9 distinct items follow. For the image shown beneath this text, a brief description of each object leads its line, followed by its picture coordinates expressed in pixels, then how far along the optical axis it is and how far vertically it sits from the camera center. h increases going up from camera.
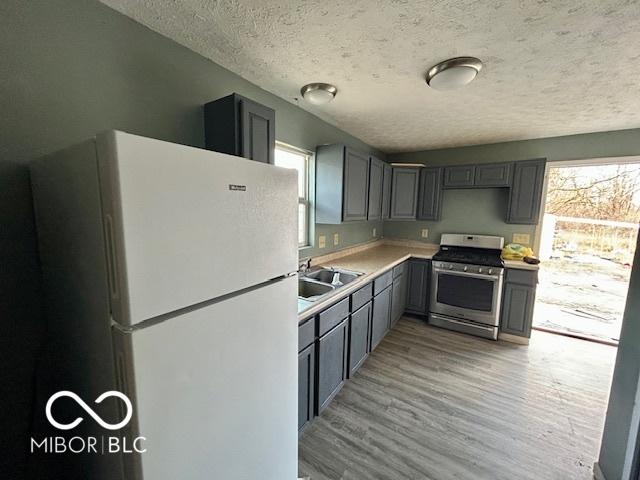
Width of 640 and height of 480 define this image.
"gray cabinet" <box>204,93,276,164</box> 1.42 +0.47
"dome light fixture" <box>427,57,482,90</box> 1.51 +0.85
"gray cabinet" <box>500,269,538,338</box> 2.76 -0.95
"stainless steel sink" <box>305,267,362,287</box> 2.30 -0.59
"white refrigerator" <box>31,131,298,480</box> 0.64 -0.27
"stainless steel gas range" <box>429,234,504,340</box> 2.87 -0.88
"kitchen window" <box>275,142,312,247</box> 2.45 +0.26
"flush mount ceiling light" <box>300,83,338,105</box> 1.85 +0.86
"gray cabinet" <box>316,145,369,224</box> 2.46 +0.28
